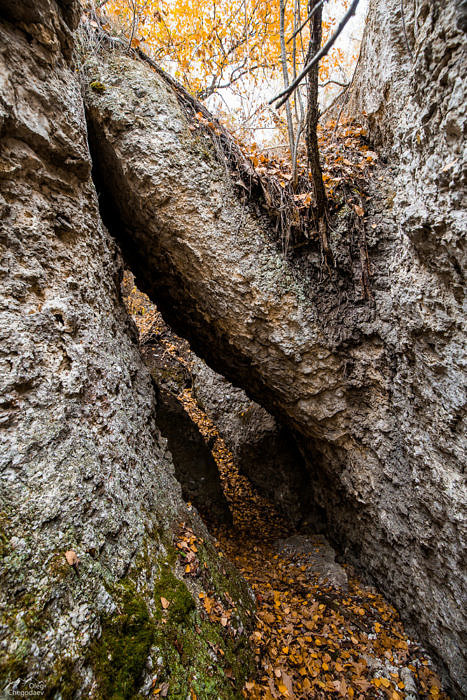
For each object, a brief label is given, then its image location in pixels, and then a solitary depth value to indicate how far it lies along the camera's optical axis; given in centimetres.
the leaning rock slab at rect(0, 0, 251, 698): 191
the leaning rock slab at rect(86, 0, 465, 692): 322
